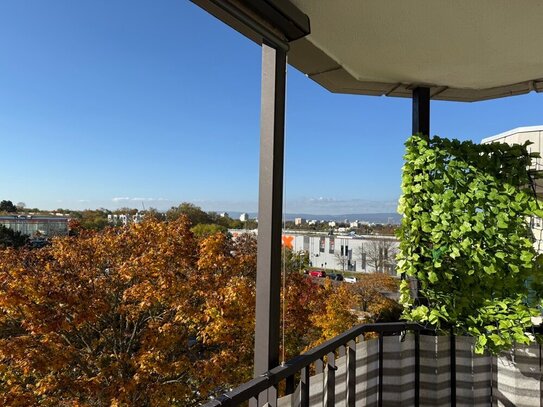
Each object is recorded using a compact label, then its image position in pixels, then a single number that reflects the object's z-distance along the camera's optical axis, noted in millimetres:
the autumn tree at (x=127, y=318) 6191
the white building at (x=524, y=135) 4943
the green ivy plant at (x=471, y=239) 1916
